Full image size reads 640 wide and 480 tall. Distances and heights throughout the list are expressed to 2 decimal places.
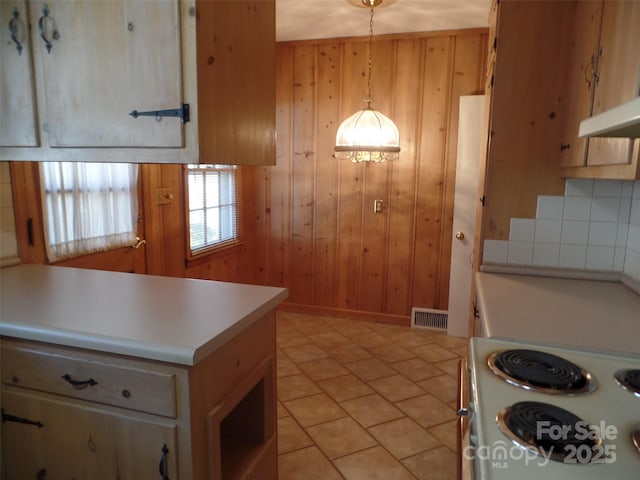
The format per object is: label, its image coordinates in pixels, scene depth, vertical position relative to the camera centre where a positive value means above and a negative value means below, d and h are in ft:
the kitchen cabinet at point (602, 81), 4.48 +1.09
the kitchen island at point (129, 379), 4.31 -2.21
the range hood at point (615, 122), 2.81 +0.36
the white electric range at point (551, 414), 2.82 -1.85
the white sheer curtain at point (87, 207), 7.84 -0.78
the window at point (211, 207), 12.07 -1.14
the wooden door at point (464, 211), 12.04 -1.11
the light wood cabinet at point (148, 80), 4.52 +0.95
